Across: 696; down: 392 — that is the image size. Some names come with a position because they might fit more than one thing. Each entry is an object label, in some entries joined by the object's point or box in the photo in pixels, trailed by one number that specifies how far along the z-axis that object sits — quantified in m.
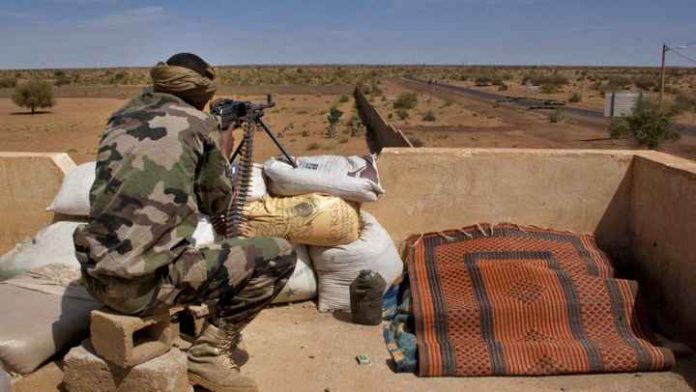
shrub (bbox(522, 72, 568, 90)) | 59.00
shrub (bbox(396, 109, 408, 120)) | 28.12
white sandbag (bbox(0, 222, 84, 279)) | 4.41
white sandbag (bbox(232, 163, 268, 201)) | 4.68
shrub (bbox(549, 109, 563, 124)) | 26.49
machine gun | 3.62
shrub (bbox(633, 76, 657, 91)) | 51.07
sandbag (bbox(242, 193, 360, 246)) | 4.52
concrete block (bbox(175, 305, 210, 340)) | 3.52
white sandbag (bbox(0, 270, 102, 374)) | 3.08
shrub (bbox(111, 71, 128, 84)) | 63.25
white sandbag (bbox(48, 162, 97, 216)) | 4.74
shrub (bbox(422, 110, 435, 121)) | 27.33
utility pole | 19.69
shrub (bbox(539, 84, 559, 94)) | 51.53
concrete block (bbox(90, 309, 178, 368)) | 2.90
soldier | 2.74
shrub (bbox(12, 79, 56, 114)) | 31.80
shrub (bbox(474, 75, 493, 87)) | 68.20
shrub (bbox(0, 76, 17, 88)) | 50.34
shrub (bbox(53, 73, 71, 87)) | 59.84
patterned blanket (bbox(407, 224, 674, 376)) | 3.83
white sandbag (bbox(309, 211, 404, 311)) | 4.61
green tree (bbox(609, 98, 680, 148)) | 18.45
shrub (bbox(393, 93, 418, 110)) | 32.38
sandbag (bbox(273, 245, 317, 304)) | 4.67
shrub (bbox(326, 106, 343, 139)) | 20.54
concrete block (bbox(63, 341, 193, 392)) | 3.01
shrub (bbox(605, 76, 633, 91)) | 51.28
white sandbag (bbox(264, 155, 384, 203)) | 4.64
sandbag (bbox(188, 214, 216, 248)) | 4.47
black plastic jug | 4.35
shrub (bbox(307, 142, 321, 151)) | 17.68
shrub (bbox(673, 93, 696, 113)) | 30.19
